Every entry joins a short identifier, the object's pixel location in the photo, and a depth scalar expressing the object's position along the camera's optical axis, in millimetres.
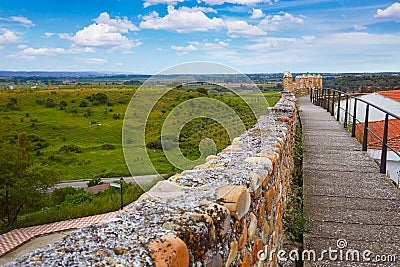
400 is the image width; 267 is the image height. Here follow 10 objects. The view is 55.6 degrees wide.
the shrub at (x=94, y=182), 40888
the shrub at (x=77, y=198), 28641
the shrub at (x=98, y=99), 76750
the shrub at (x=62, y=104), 77000
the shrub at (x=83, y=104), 77000
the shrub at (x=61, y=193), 32875
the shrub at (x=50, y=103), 78875
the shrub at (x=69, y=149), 56188
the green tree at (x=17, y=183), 27953
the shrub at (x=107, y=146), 57969
